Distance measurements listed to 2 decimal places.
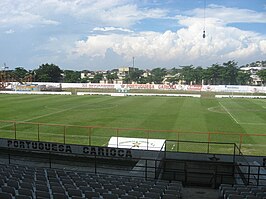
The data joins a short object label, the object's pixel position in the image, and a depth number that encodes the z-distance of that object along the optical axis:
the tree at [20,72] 143.65
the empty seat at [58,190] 7.29
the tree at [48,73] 131.75
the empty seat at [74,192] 7.27
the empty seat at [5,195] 6.48
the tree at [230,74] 136.38
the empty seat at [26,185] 7.63
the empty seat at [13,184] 7.66
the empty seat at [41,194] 6.79
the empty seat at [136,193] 7.55
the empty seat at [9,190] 6.97
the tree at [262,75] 122.93
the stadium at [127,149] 8.41
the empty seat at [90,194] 7.29
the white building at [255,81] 161.20
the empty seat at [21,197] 6.40
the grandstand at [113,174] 7.60
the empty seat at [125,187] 8.34
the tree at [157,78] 171.25
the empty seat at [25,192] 6.94
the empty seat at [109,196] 7.20
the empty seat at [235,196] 7.50
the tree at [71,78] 143.79
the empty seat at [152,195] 7.46
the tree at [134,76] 177.88
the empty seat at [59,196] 6.80
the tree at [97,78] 170.50
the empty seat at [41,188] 7.41
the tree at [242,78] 136.88
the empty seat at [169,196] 7.56
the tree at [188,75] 146.25
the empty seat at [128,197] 7.10
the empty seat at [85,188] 7.75
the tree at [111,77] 167.88
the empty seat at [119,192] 7.72
